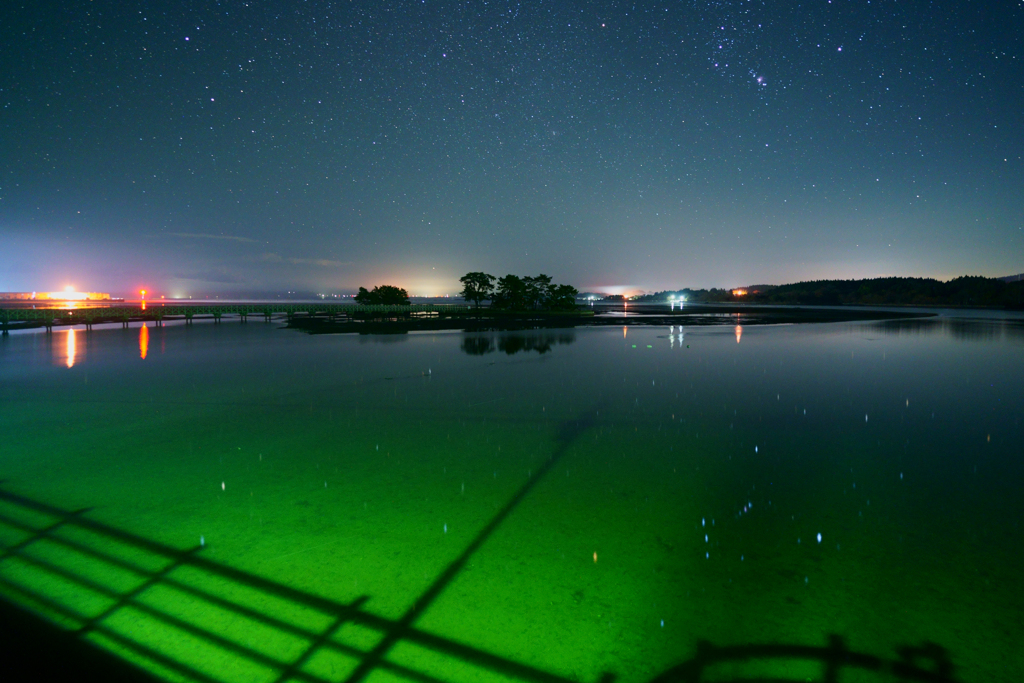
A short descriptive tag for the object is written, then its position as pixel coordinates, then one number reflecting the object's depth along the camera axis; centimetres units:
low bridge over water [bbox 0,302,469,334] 4447
